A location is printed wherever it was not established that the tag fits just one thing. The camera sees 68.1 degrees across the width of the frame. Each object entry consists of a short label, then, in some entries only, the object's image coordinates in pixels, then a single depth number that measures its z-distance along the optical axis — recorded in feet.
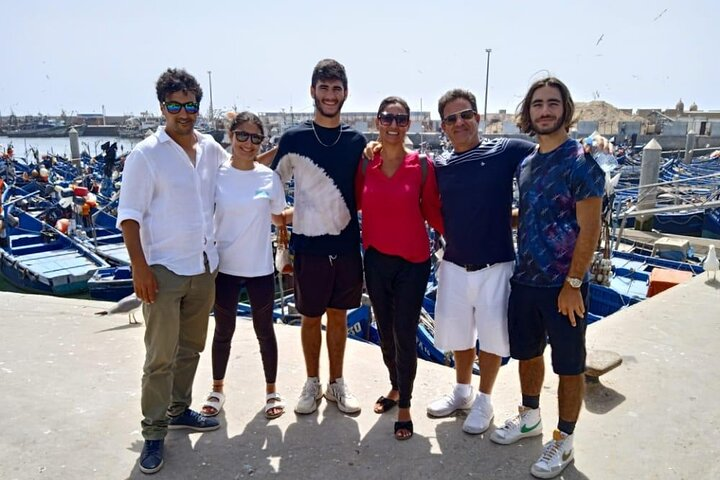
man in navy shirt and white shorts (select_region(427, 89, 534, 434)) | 9.52
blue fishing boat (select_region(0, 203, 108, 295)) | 42.09
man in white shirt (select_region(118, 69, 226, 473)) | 8.64
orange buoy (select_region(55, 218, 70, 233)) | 51.00
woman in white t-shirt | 10.06
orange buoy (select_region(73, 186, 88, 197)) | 50.75
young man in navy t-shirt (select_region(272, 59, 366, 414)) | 10.34
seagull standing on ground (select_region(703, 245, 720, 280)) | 20.12
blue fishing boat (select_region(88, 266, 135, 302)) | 37.47
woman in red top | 9.71
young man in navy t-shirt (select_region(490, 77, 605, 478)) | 8.39
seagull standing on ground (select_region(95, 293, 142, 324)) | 17.15
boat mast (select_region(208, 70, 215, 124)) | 171.61
